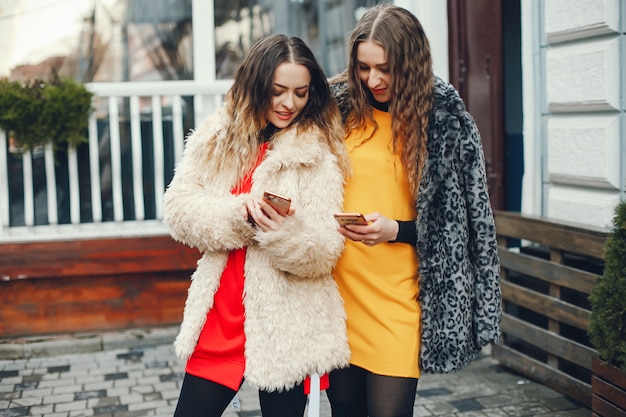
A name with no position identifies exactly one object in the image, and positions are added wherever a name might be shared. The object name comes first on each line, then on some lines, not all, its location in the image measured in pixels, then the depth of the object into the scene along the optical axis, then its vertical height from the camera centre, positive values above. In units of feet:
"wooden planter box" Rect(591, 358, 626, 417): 12.29 -3.34
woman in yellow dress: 8.61 -0.59
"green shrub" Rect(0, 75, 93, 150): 19.02 +1.71
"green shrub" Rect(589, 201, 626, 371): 11.95 -1.91
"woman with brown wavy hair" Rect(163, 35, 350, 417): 8.42 -0.57
